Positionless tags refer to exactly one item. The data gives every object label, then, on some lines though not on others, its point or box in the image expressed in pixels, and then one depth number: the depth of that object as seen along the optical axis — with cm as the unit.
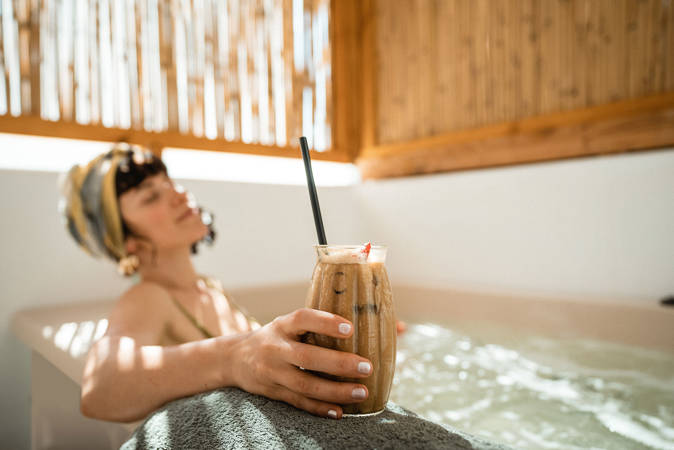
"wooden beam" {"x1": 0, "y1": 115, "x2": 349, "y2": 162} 219
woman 60
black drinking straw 74
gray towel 54
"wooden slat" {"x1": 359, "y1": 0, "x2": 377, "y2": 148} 346
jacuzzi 124
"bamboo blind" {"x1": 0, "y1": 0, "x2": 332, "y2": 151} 226
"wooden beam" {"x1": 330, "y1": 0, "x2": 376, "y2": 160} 346
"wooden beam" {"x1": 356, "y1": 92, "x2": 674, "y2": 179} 223
